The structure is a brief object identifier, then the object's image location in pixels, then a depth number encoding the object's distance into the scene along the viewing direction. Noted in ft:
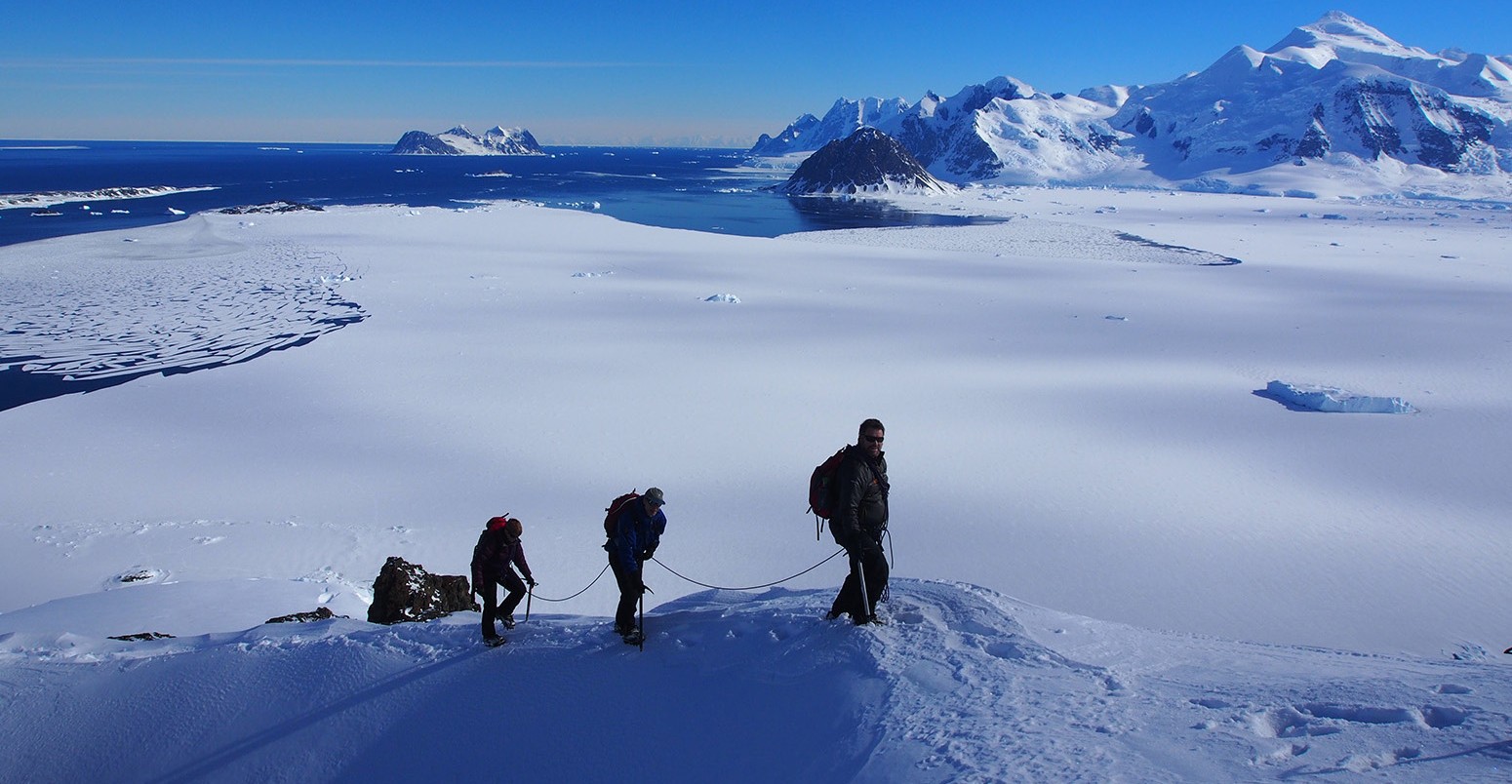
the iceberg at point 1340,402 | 55.47
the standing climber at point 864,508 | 18.25
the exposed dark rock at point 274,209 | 191.06
